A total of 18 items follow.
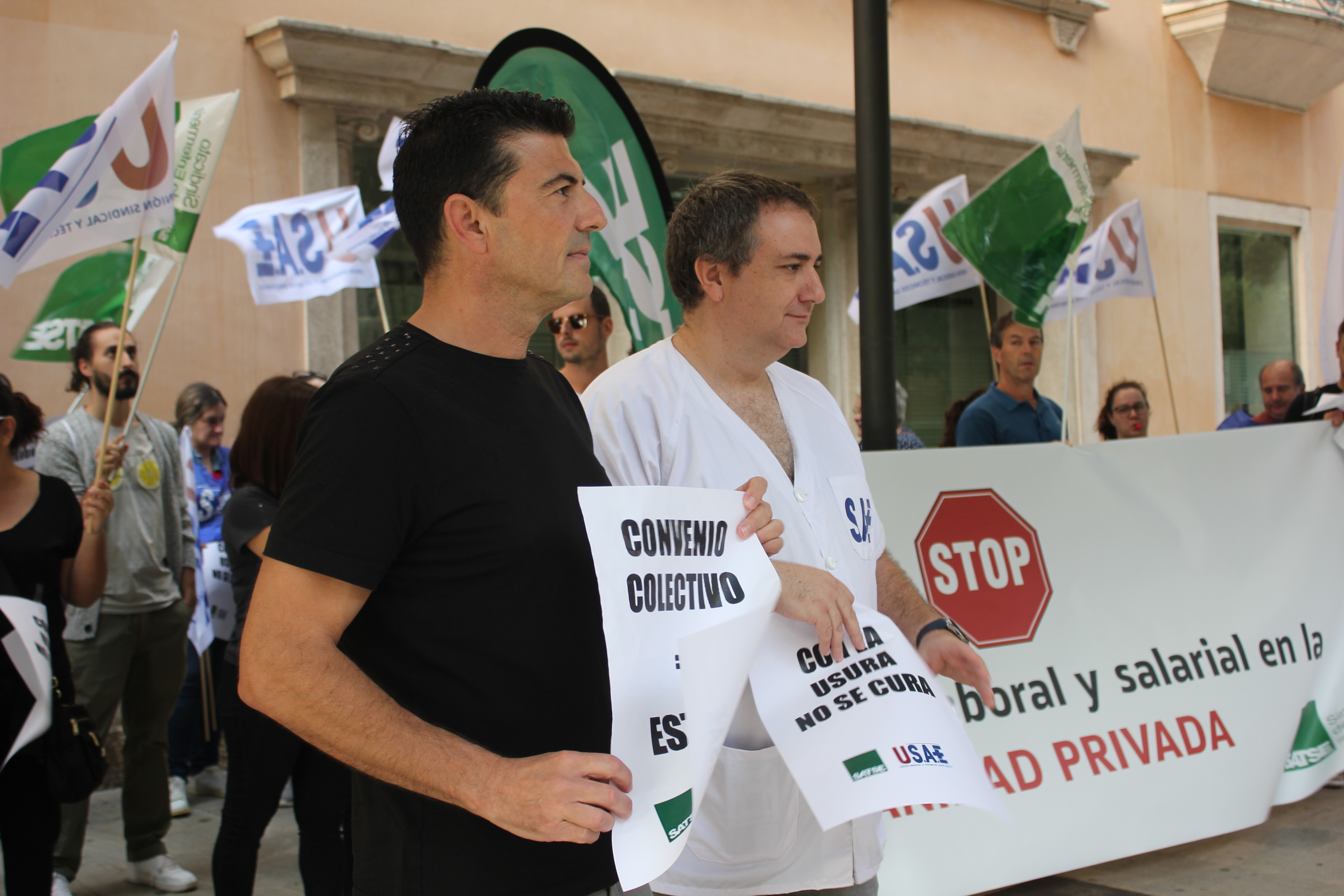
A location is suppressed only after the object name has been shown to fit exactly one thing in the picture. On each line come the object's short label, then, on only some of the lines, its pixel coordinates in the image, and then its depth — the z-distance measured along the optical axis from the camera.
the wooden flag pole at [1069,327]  4.82
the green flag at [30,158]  4.72
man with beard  4.50
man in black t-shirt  1.46
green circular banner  3.77
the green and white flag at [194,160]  4.98
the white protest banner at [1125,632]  3.96
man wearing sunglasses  4.60
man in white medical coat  2.19
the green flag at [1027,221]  5.43
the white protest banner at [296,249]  6.43
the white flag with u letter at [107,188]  4.10
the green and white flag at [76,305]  5.26
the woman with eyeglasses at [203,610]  5.82
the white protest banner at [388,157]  5.50
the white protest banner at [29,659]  3.21
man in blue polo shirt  5.61
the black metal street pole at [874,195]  3.98
